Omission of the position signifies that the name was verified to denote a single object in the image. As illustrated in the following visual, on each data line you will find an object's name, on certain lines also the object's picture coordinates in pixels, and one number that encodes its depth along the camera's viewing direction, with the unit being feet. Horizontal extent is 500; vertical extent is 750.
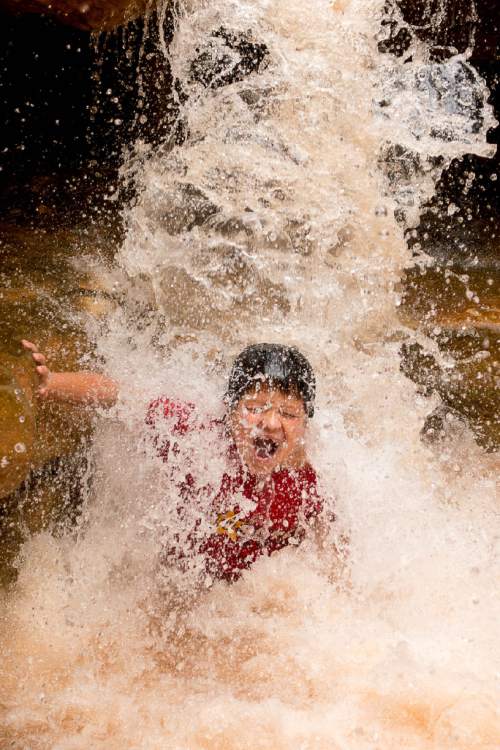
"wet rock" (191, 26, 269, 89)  27.22
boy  15.78
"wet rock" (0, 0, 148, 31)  22.79
